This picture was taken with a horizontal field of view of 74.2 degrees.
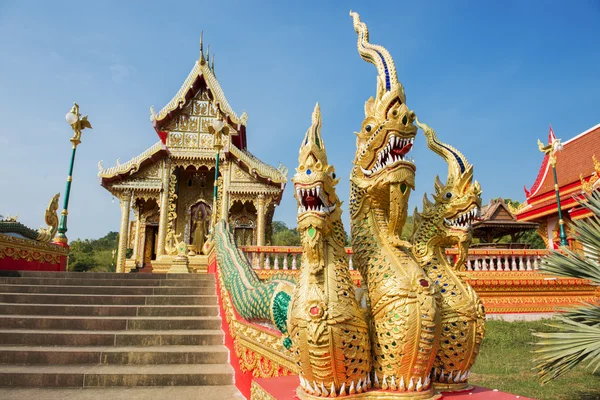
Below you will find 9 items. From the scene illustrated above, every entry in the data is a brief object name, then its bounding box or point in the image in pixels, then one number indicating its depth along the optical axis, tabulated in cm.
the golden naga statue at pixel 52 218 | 1075
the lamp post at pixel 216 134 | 1094
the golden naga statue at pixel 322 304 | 213
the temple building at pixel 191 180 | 1734
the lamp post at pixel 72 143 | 1101
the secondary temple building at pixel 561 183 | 1670
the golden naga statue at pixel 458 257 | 248
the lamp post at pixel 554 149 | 1171
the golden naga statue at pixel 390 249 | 222
